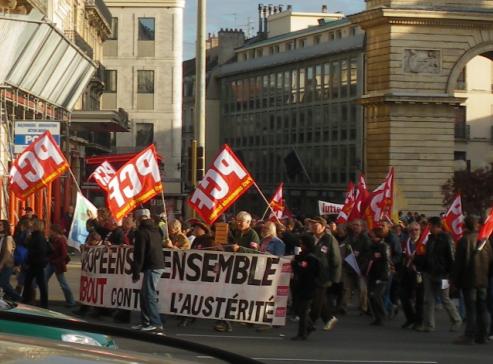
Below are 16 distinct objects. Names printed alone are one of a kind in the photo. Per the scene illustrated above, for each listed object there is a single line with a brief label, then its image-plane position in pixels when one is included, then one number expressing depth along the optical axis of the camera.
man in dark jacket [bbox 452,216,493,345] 16.69
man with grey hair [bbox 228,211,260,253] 18.55
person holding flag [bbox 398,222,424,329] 19.11
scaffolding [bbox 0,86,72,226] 32.34
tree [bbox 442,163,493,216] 71.19
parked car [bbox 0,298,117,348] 6.04
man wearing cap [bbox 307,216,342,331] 16.98
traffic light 27.67
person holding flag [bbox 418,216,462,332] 18.34
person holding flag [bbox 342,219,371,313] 20.71
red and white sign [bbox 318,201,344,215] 42.32
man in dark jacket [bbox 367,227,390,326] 19.88
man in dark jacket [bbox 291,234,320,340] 16.70
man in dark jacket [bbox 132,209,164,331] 17.17
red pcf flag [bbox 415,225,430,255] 19.30
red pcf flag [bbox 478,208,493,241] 17.00
